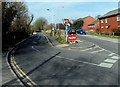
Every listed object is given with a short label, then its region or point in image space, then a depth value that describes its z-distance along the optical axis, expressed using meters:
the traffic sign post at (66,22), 13.12
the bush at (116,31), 19.61
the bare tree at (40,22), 59.56
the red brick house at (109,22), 22.29
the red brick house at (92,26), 34.60
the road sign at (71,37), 12.64
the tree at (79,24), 42.23
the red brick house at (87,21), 43.23
